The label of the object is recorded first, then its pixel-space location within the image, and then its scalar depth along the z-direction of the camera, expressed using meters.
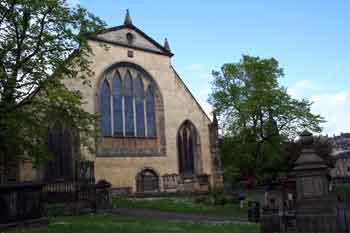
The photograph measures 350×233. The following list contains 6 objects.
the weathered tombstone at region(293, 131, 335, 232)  10.80
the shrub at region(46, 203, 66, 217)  19.31
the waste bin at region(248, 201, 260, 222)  16.70
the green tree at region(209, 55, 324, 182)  39.97
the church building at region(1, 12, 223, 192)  32.38
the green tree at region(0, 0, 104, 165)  17.52
